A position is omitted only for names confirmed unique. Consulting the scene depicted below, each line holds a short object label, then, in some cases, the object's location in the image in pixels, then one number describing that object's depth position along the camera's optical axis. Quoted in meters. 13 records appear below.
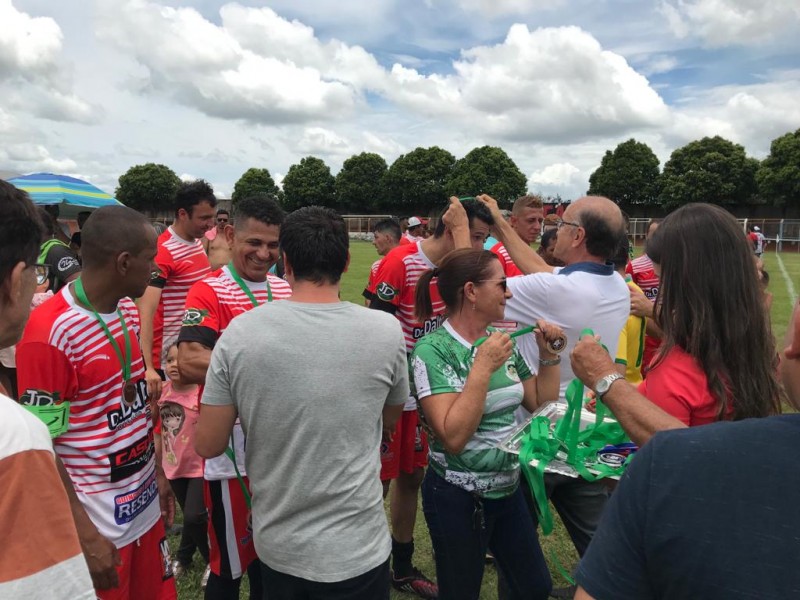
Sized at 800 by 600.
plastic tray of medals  1.99
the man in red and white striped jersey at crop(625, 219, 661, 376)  4.61
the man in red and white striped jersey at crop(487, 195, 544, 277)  5.46
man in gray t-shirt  1.87
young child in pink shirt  3.68
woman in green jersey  2.33
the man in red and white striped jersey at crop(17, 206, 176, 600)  2.05
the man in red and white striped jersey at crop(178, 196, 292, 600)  2.61
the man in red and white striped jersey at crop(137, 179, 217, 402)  4.25
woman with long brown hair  1.79
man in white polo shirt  2.76
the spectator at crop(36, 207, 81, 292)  5.01
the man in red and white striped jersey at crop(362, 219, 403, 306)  8.93
